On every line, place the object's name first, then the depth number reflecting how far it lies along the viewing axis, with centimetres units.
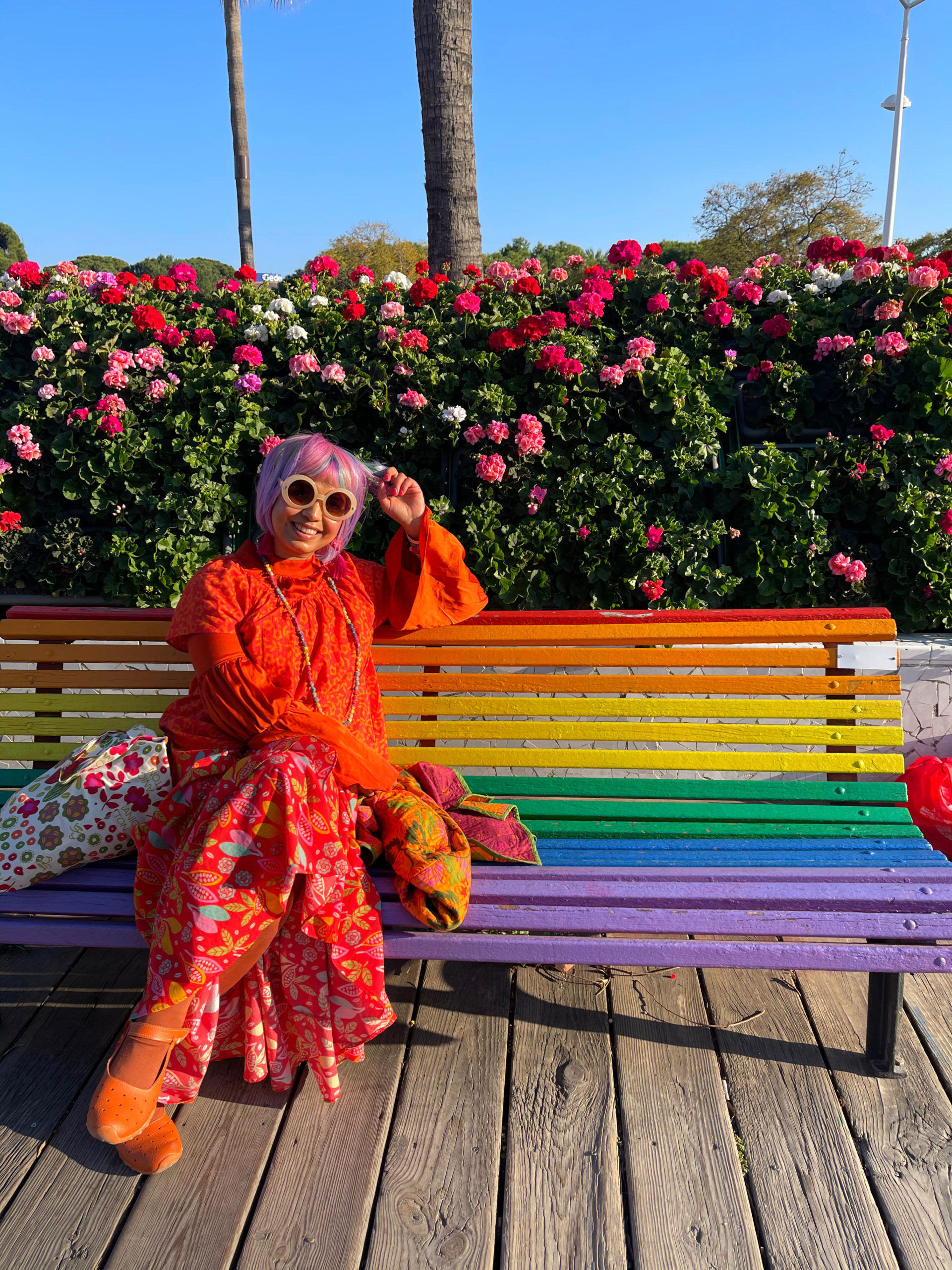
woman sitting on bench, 183
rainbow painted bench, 195
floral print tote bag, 212
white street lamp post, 1786
